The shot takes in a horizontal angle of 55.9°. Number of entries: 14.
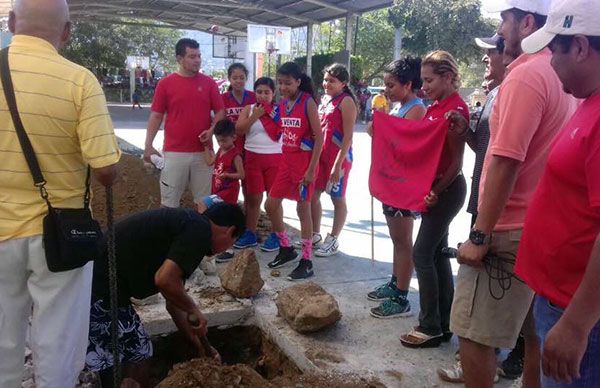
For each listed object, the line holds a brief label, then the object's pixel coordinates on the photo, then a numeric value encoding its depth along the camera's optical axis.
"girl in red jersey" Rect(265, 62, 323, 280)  4.94
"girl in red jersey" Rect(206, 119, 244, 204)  5.32
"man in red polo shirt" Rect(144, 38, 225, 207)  5.24
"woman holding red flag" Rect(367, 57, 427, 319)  3.99
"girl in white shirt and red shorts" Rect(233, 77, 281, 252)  5.51
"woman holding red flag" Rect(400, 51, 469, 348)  3.48
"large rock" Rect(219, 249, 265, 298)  4.33
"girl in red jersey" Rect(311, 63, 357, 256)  5.09
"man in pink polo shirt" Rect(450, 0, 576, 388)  2.27
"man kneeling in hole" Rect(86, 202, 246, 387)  2.91
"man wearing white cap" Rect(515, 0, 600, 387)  1.58
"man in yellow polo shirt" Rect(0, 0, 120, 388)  2.32
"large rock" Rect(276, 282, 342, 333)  3.78
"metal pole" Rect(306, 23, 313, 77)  19.52
